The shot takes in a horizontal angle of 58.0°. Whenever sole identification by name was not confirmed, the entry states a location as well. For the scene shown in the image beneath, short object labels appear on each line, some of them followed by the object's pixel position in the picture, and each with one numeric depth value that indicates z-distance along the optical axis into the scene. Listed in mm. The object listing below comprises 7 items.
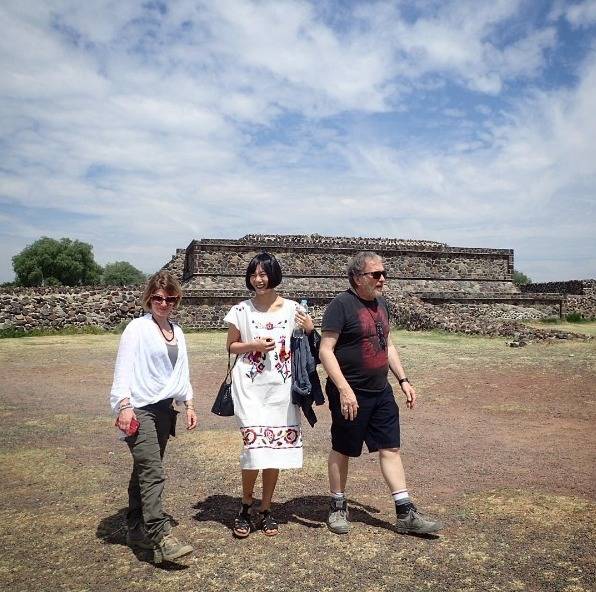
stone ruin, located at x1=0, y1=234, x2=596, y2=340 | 18609
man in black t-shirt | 3625
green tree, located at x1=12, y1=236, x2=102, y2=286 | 49656
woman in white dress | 3525
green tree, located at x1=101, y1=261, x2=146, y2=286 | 63778
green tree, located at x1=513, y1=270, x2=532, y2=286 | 76412
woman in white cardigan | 3131
